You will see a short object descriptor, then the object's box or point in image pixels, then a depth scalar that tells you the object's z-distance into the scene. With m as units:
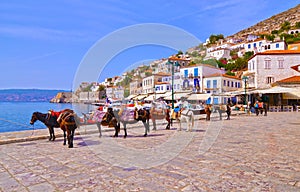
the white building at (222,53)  80.38
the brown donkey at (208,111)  16.67
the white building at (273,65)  35.09
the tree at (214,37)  120.90
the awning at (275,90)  26.78
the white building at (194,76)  40.09
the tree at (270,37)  83.72
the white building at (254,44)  78.78
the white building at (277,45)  63.12
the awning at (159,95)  30.17
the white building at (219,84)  39.34
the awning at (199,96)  29.24
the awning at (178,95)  33.73
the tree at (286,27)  100.72
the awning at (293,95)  27.08
